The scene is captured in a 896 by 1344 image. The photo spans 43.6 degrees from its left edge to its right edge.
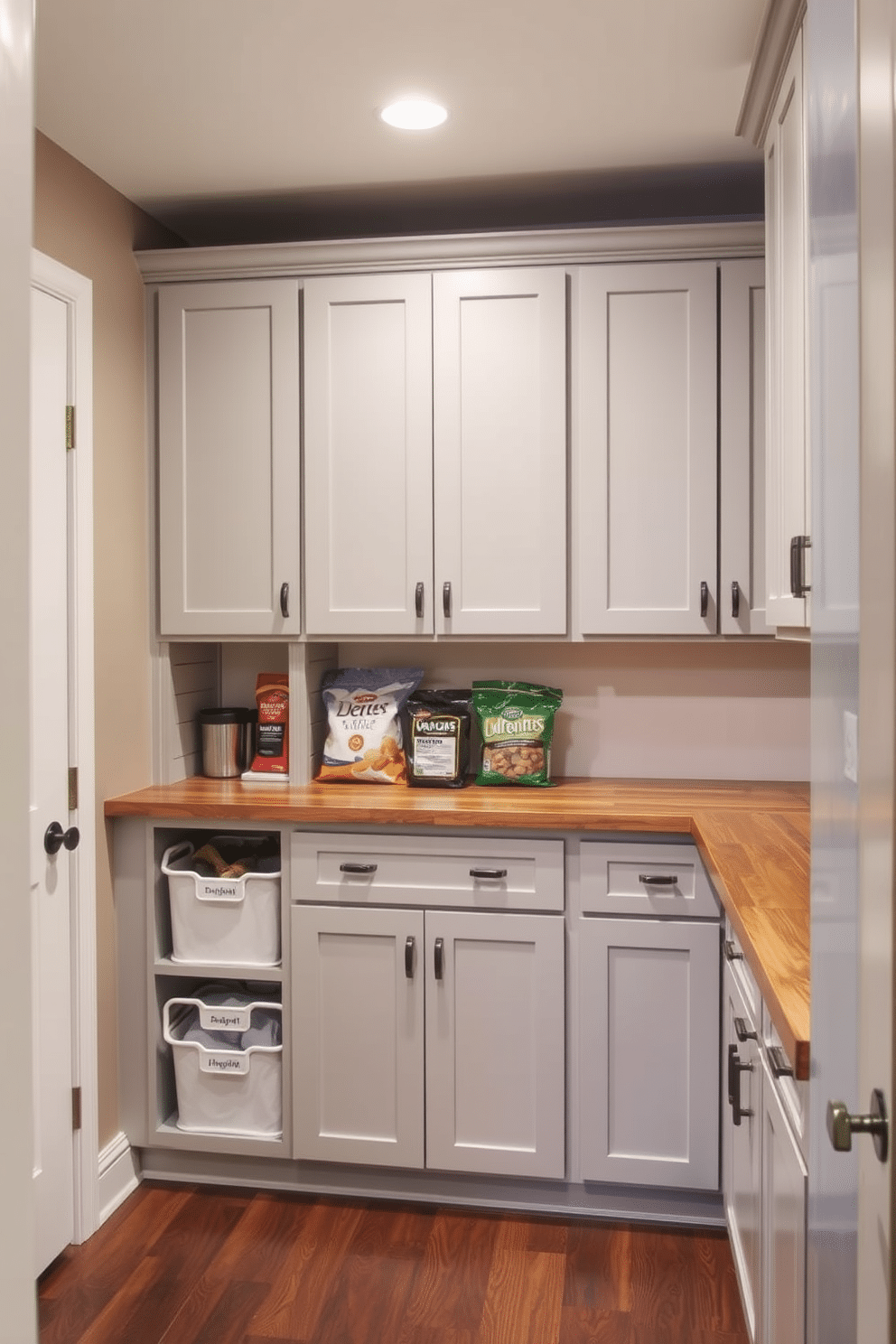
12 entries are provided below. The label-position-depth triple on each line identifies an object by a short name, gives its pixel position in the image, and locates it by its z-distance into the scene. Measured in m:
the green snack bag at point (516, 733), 3.07
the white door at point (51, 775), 2.48
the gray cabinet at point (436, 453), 2.93
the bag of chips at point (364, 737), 3.14
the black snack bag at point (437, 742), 3.08
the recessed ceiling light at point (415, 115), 2.46
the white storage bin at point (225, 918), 2.88
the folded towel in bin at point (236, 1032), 2.90
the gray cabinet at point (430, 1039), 2.75
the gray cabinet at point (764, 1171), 1.46
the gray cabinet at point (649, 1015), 2.68
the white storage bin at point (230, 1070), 2.87
